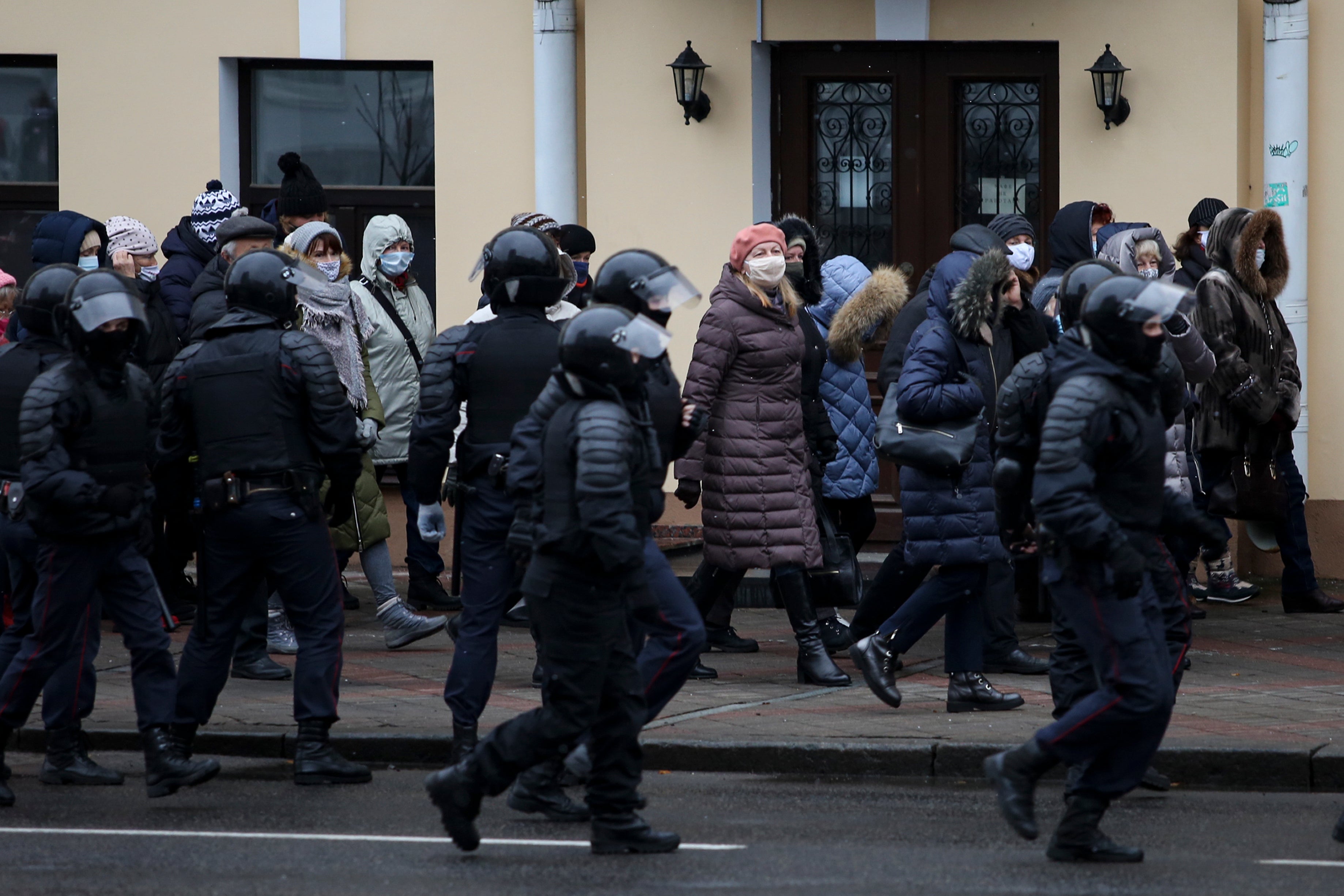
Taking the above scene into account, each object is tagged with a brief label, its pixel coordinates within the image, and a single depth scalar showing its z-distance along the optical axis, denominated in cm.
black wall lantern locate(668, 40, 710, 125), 2456
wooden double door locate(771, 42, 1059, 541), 2489
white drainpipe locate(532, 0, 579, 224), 2512
